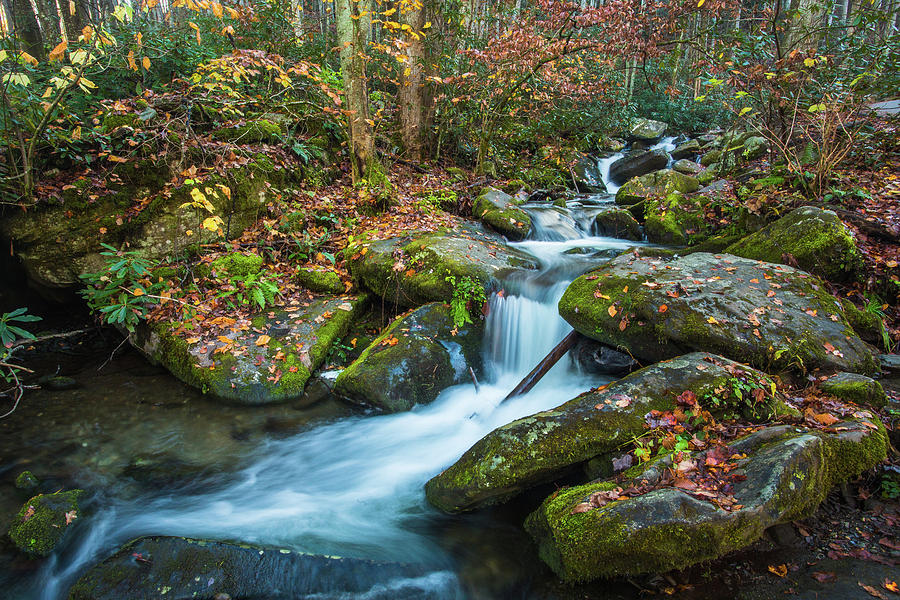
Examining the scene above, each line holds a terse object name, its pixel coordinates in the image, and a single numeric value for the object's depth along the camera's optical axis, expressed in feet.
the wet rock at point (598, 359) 16.16
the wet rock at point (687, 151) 53.47
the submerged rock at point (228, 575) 9.35
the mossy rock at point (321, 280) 22.33
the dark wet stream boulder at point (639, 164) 49.21
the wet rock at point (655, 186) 32.37
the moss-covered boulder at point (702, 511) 8.48
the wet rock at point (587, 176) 45.60
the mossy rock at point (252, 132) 24.22
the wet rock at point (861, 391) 11.75
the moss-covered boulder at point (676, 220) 26.89
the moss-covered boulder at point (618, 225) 29.94
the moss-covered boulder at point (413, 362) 17.42
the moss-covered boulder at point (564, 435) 11.23
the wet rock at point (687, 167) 43.96
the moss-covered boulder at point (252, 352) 17.57
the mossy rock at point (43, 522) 10.82
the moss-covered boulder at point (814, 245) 17.70
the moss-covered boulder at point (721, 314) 13.70
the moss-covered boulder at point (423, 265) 20.89
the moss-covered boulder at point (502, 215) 29.01
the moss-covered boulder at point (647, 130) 63.36
